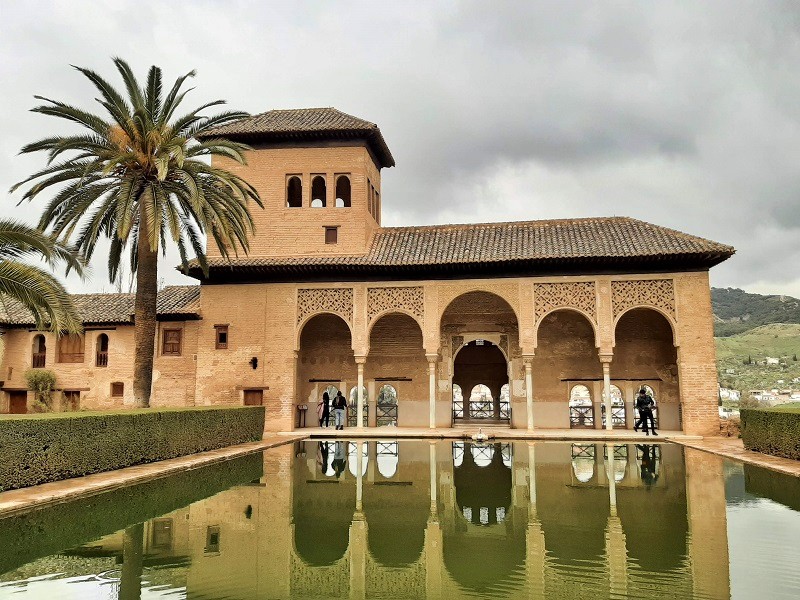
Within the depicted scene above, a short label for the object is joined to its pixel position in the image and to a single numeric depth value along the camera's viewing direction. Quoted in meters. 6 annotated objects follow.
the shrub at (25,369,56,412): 21.00
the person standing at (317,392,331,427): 21.78
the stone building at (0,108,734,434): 18.80
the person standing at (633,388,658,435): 18.62
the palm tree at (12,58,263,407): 14.23
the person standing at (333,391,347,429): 20.33
